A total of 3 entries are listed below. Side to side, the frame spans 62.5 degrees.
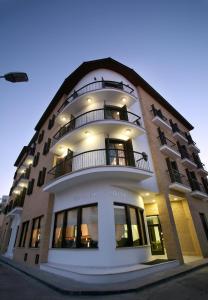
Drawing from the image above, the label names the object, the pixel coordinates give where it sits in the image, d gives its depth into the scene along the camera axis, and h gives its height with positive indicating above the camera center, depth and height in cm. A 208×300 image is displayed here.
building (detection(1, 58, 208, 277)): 898 +335
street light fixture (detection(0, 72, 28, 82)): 483 +432
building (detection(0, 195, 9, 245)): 4317 +1177
